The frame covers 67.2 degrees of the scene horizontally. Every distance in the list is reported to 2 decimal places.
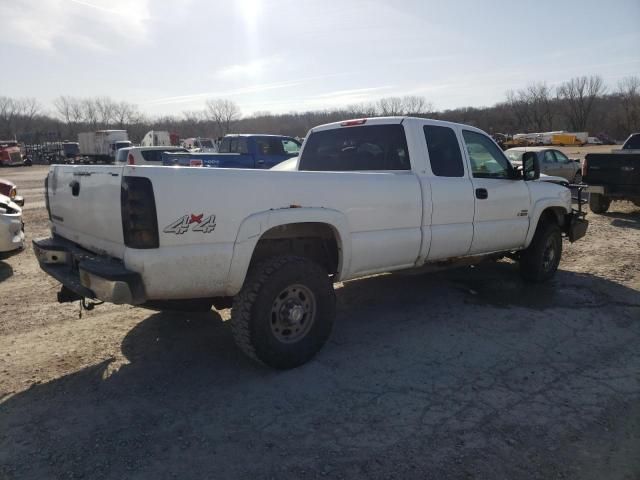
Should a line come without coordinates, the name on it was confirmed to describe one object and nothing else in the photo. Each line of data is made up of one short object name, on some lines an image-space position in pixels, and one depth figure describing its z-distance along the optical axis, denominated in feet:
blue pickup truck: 44.32
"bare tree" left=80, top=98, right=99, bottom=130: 335.67
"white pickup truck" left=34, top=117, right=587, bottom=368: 10.14
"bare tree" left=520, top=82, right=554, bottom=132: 343.46
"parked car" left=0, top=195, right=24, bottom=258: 21.09
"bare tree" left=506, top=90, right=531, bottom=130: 346.54
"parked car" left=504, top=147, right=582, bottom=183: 57.88
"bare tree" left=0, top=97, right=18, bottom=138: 307.85
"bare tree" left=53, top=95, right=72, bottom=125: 333.21
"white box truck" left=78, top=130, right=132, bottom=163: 151.04
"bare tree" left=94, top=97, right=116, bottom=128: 335.06
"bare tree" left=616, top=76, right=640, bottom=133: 256.32
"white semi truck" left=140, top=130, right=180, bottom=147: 148.15
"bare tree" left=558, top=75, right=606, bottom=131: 329.31
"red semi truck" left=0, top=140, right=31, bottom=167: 144.77
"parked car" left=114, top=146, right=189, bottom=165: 60.91
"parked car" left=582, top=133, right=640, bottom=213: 36.96
